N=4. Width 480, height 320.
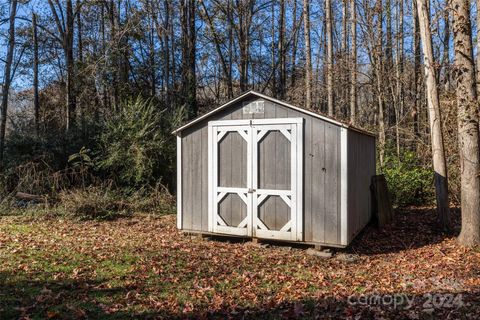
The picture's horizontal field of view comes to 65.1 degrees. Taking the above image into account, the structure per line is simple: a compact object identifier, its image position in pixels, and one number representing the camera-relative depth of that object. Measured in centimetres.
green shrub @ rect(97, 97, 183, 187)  1166
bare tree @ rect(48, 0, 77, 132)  1534
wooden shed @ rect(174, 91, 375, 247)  662
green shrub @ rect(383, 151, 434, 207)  1111
